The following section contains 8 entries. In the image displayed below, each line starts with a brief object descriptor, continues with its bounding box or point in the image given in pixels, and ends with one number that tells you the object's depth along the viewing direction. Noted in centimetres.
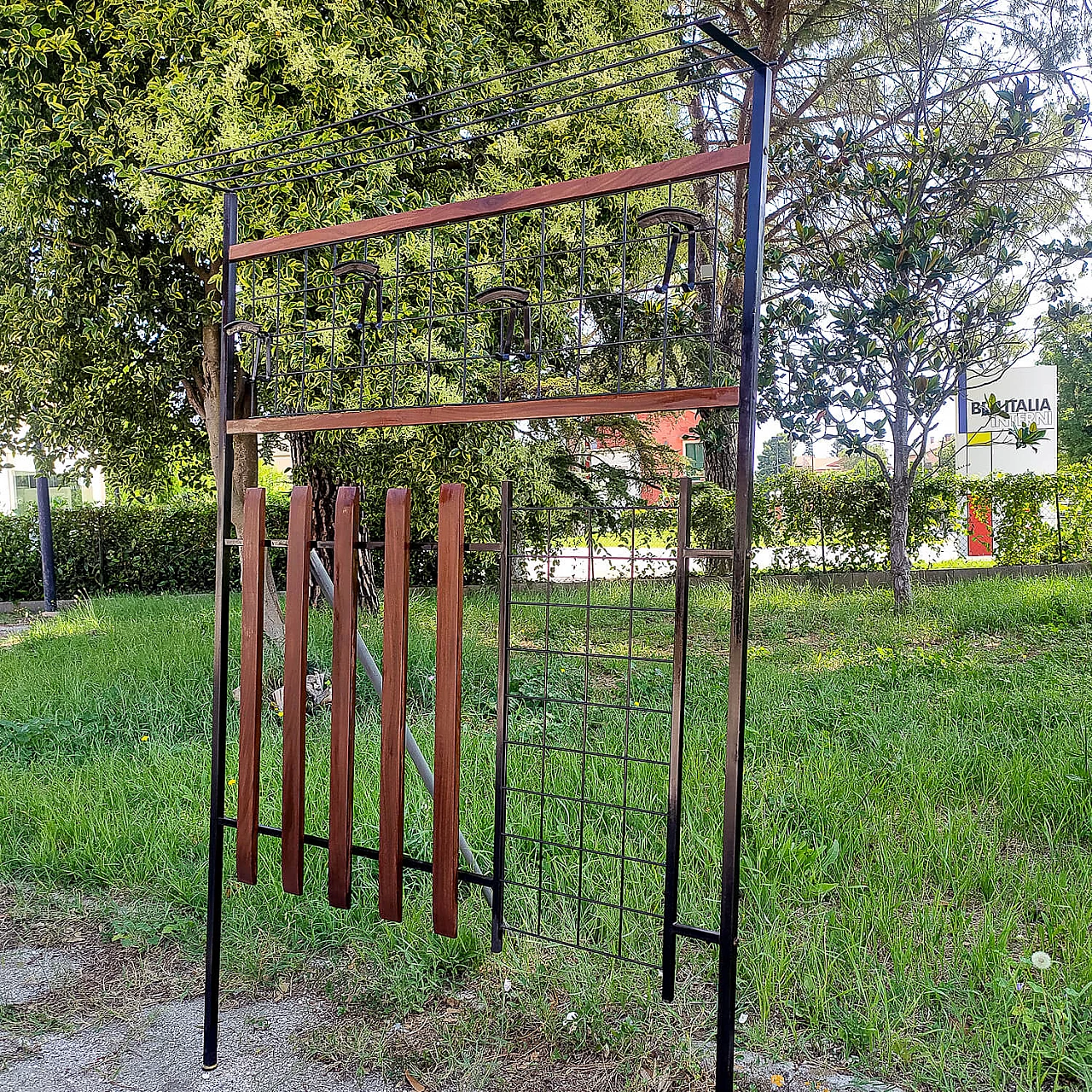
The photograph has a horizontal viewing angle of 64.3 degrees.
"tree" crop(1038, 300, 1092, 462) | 1738
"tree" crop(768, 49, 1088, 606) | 543
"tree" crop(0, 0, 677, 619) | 421
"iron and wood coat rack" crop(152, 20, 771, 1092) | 166
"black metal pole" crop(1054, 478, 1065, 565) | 1041
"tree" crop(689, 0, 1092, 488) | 714
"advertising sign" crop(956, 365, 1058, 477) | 1057
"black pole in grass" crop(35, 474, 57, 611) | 843
